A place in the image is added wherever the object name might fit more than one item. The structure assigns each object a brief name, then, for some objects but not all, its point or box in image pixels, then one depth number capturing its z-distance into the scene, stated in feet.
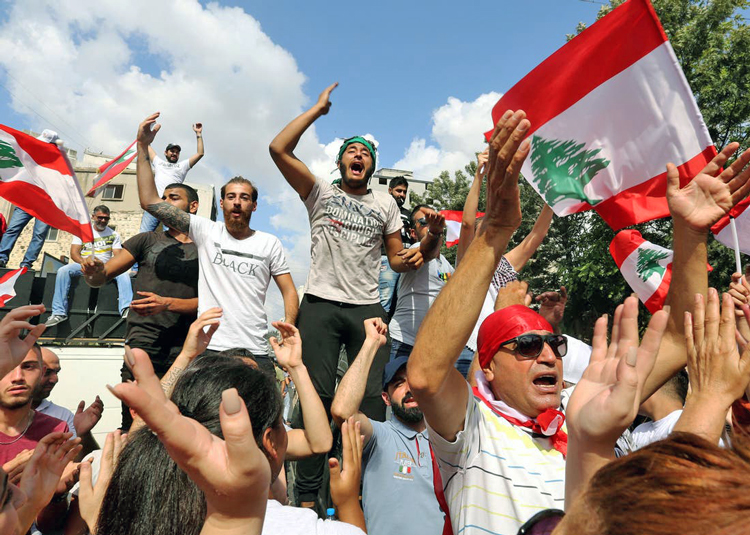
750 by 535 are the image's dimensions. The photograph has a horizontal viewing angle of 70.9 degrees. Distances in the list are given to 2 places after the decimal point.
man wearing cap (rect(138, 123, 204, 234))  25.06
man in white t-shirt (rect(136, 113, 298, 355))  12.87
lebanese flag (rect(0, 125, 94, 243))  14.76
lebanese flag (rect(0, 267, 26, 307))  14.25
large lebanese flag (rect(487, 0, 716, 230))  9.58
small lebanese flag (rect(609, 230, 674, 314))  11.93
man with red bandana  4.75
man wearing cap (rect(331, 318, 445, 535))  9.18
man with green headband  11.51
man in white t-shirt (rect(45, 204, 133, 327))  24.66
